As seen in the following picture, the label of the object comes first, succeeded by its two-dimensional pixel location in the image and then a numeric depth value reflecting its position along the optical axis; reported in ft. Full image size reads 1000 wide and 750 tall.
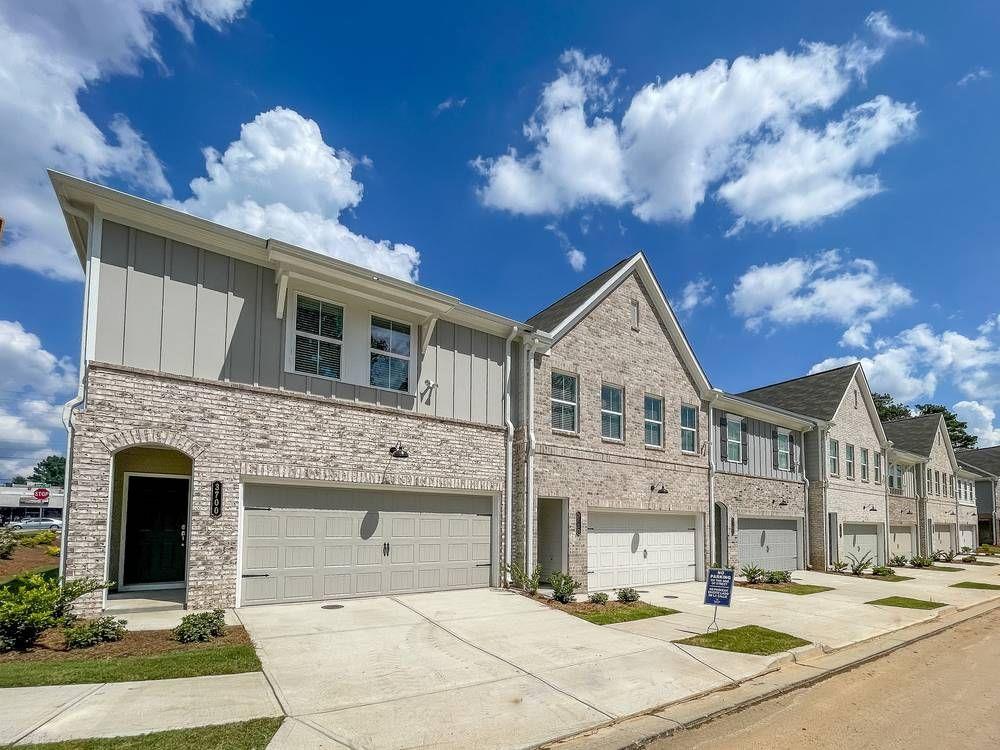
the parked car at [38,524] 151.42
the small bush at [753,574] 62.13
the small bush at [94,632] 26.08
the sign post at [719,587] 35.22
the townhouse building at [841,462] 81.82
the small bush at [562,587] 43.73
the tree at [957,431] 236.63
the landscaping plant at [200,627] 27.50
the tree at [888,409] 231.91
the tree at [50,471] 441.03
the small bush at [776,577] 62.44
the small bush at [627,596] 45.93
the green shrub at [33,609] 25.38
